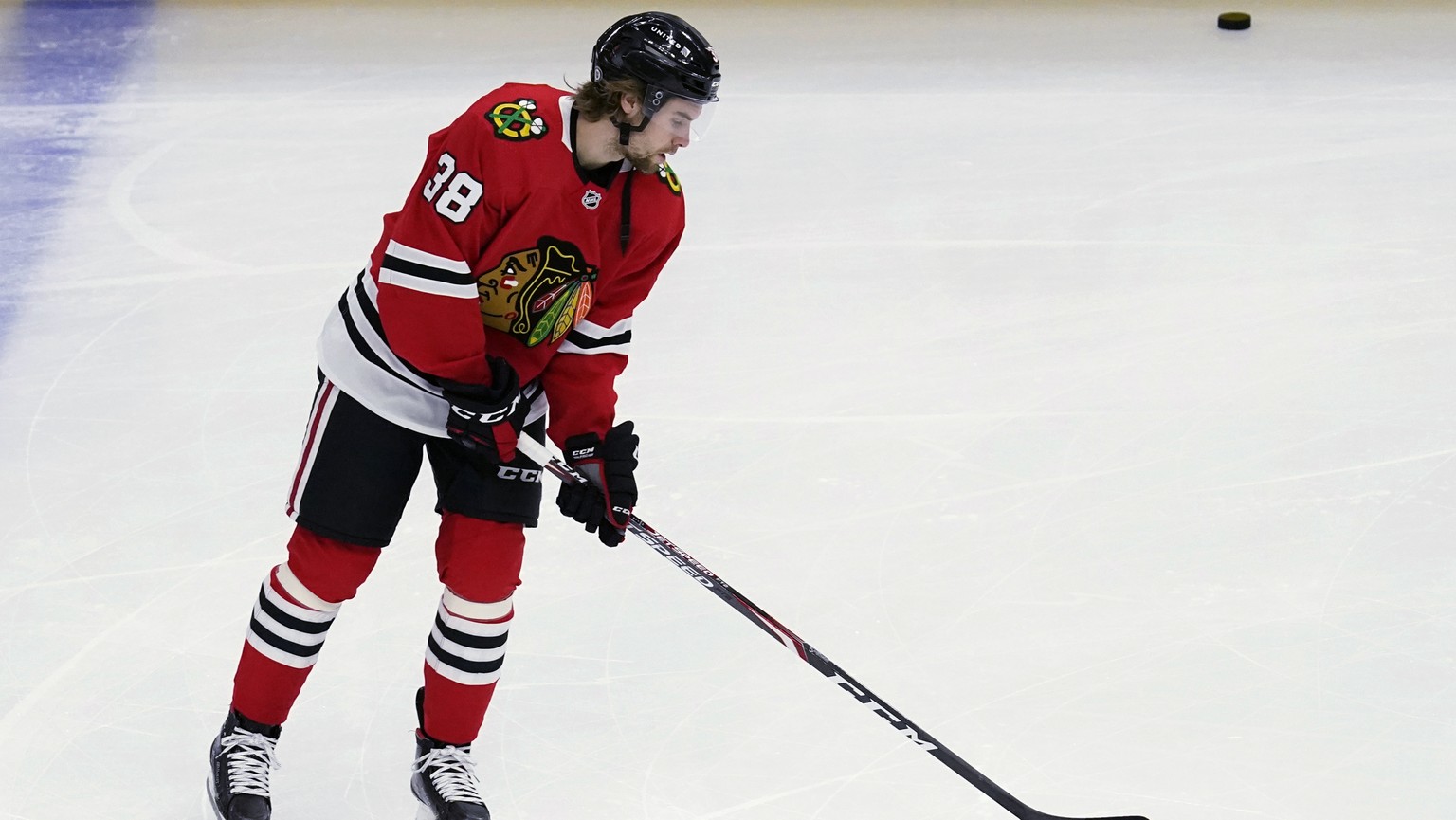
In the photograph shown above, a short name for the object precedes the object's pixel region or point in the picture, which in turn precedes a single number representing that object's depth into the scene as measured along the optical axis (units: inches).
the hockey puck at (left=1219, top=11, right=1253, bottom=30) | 1087.1
